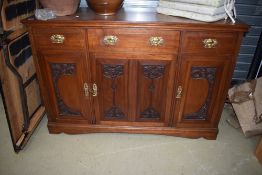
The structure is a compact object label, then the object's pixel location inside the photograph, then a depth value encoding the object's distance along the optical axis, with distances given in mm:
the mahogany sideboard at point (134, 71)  1396
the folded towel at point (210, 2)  1352
